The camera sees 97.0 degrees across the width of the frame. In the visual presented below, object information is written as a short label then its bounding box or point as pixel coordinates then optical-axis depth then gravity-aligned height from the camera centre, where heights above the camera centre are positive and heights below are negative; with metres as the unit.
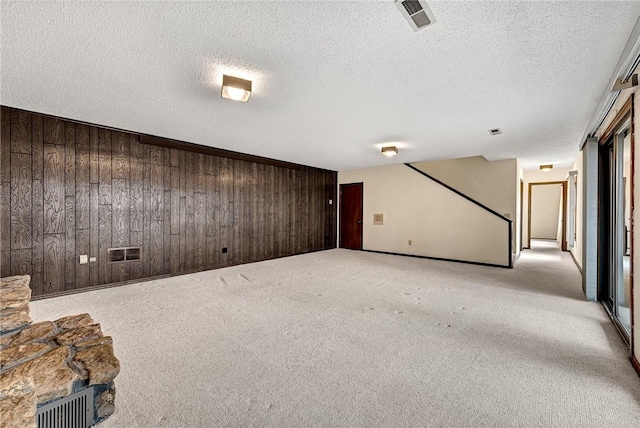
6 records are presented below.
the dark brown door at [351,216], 8.40 -0.09
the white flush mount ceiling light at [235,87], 2.64 +1.20
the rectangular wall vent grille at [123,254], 4.31 -0.64
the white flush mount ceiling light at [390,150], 5.23 +1.17
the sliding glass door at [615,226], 3.10 -0.17
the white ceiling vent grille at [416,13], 1.68 +1.24
